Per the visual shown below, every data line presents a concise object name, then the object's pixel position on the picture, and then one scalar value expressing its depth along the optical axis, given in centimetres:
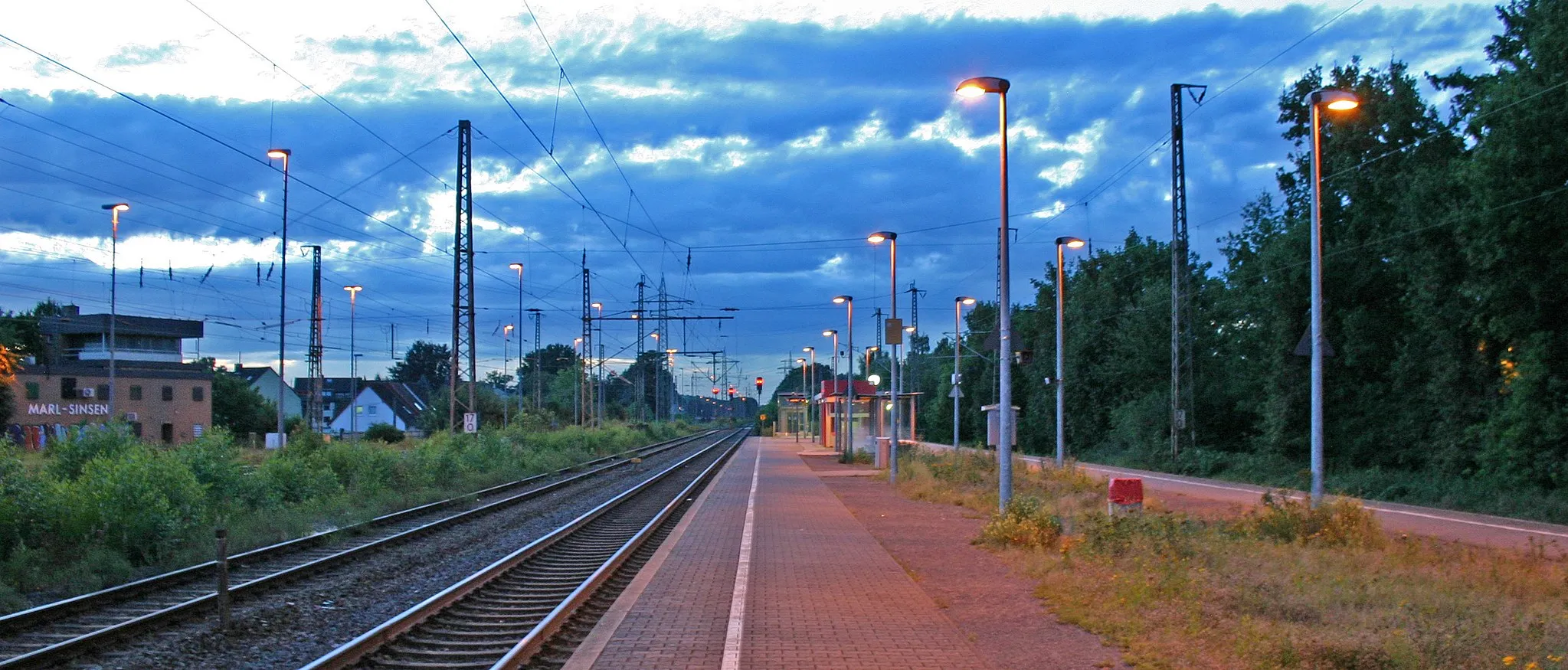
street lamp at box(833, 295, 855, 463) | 4398
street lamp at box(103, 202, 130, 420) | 3189
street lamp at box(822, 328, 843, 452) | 5669
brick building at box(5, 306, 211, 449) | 5400
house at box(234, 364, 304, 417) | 10144
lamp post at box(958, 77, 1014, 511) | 1680
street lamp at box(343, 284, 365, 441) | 4532
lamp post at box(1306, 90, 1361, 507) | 1741
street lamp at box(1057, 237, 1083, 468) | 3192
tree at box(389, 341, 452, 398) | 14988
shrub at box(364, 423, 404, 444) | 6452
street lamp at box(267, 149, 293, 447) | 2958
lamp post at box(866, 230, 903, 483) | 3278
